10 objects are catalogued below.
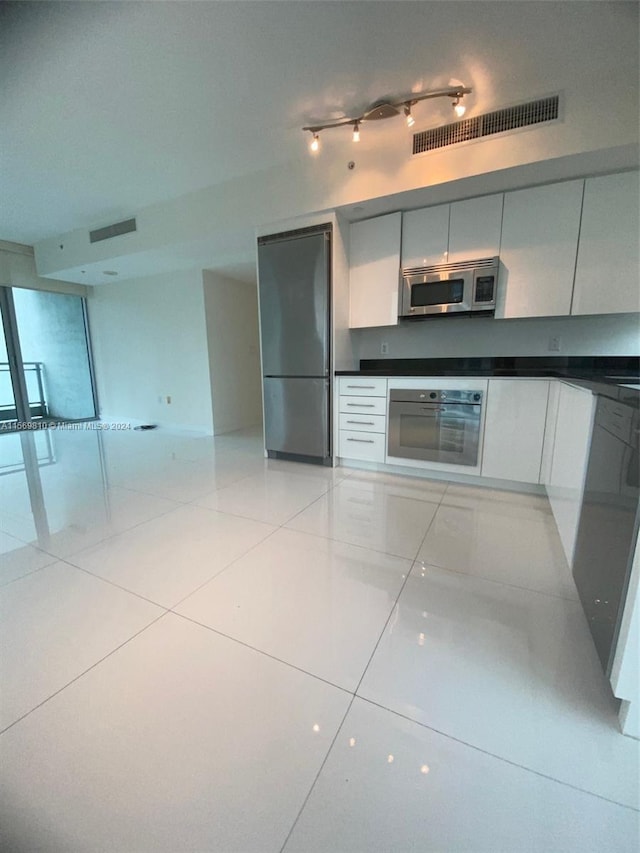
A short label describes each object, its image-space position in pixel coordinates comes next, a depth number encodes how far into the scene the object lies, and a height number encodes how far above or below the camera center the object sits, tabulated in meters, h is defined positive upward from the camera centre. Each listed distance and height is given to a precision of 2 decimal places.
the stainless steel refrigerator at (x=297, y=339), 2.77 +0.24
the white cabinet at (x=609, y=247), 2.08 +0.76
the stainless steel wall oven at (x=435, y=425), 2.40 -0.44
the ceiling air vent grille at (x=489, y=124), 1.91 +1.46
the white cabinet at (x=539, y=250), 2.22 +0.80
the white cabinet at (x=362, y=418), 2.74 -0.43
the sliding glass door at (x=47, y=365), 4.78 +0.05
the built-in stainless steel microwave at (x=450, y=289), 2.43 +0.59
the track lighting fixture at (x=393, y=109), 1.87 +1.52
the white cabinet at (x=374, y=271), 2.72 +0.80
